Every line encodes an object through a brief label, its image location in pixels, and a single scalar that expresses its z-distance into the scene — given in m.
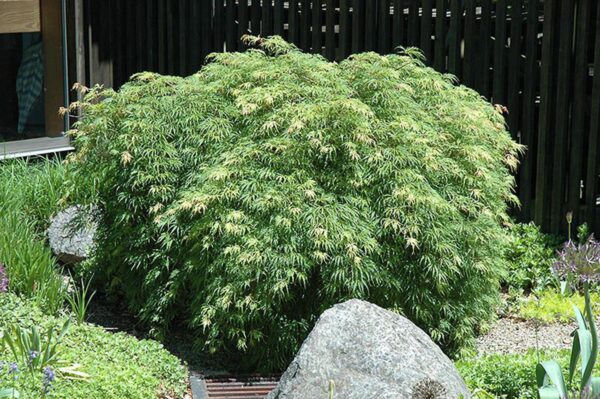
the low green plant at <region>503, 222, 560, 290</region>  12.75
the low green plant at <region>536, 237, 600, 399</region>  5.55
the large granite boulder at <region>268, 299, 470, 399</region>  7.54
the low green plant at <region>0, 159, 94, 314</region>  11.01
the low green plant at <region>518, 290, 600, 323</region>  11.89
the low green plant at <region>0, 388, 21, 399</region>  6.07
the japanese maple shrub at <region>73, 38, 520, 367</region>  9.88
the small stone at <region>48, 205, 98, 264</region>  12.63
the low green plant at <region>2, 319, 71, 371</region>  7.57
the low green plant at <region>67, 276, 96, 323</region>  10.42
